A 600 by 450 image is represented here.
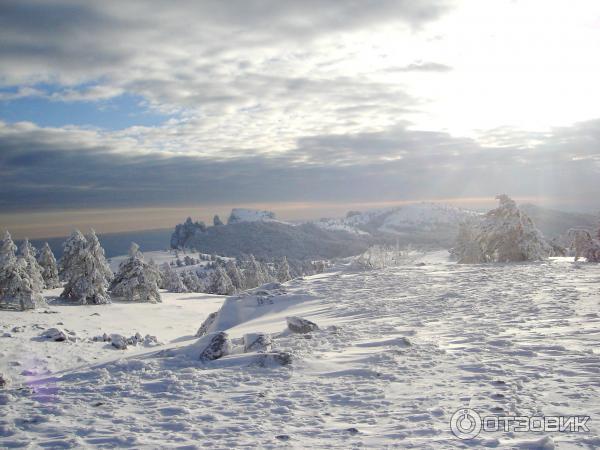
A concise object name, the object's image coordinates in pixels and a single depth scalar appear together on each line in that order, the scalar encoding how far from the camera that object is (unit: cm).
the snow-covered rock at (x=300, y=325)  1191
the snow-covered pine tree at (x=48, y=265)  4716
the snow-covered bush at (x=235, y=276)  8381
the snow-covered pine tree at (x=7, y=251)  2303
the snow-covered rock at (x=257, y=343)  1015
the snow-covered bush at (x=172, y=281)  7006
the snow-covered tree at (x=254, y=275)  8650
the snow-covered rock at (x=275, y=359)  891
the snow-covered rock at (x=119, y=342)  1494
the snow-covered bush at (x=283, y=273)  8138
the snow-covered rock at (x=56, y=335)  1484
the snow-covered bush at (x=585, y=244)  2473
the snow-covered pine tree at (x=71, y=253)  2891
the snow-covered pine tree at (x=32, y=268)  2516
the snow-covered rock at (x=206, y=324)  1628
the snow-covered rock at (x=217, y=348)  974
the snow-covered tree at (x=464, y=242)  4464
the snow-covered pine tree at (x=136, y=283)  3144
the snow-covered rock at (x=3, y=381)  851
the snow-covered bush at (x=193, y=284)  8288
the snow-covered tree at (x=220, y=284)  6931
